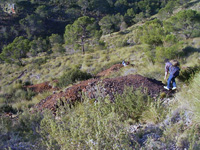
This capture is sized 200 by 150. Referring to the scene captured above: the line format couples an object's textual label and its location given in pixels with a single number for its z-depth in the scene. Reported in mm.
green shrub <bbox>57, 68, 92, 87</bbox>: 10094
